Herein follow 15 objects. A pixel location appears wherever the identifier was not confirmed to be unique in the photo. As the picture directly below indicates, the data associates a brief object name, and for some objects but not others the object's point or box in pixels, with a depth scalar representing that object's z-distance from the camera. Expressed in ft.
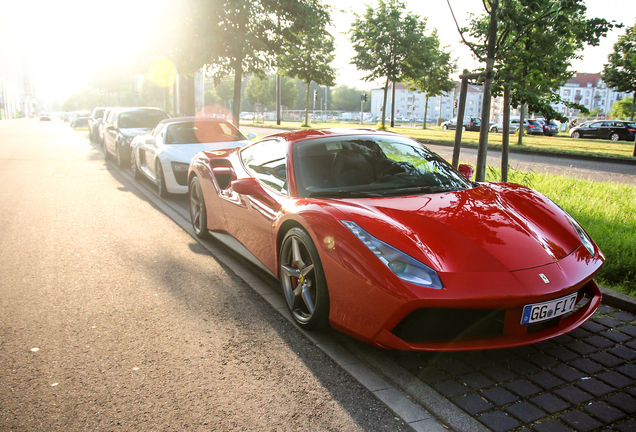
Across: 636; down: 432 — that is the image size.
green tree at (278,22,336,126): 127.44
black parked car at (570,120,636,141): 104.22
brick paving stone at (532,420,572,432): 7.43
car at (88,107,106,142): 72.18
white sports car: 26.23
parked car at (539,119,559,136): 117.91
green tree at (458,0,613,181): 20.36
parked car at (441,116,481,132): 143.43
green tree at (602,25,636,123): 67.36
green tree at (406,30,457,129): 115.65
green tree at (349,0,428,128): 111.24
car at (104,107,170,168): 40.45
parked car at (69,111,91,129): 146.94
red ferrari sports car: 8.43
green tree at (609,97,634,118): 179.52
